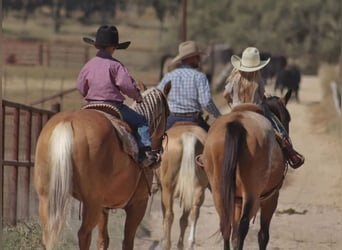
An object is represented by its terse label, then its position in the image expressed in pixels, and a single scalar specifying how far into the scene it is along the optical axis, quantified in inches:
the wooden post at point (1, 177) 438.1
